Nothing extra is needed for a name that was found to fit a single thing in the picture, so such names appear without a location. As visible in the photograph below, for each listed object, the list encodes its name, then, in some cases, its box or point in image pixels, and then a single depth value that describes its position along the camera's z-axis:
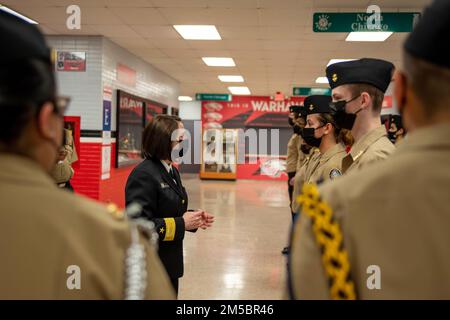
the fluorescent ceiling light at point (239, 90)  14.60
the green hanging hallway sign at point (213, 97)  16.27
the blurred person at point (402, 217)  0.82
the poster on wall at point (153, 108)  9.77
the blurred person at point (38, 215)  0.80
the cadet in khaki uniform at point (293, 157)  6.94
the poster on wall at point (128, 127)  8.10
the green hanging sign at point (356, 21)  5.55
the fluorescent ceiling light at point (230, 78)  11.99
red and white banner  17.02
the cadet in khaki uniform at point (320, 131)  3.48
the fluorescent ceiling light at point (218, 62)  9.33
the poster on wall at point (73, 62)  7.37
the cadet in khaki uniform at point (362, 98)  2.30
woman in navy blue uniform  2.52
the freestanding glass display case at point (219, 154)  16.17
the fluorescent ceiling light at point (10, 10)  5.89
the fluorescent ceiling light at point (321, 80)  11.70
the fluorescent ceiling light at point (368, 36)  6.90
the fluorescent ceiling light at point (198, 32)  6.72
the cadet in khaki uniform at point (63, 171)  4.17
